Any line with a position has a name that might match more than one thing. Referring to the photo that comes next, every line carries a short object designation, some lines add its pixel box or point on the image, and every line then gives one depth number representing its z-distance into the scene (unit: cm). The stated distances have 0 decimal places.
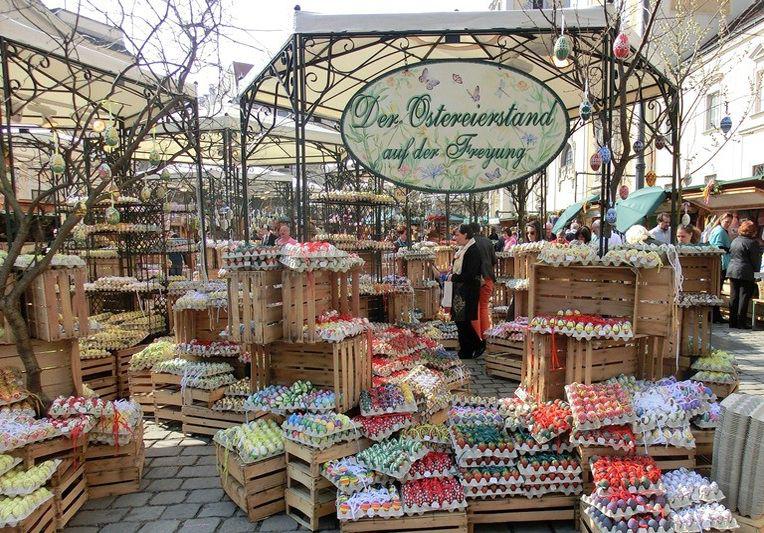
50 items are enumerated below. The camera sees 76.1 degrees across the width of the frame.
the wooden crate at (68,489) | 368
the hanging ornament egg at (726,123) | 765
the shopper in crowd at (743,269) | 941
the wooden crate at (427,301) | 998
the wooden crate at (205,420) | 525
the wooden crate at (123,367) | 668
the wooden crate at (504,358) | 702
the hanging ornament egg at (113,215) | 660
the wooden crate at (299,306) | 425
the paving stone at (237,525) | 367
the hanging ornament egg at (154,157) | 465
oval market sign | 419
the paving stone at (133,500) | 409
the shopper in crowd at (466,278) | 744
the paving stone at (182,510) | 388
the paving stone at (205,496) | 411
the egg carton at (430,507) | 335
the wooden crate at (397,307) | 860
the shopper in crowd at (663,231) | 845
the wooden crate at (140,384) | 617
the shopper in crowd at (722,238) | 1039
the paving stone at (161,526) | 366
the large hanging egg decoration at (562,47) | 362
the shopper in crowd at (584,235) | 820
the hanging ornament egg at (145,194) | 760
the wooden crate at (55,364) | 445
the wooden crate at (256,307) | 423
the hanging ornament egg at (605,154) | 390
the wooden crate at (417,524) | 335
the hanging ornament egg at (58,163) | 495
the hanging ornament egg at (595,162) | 468
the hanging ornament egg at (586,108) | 417
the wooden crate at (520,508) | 355
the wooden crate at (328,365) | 433
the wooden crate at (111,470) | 426
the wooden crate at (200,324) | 595
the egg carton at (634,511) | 306
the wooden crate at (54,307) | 425
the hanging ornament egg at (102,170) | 619
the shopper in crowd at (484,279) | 746
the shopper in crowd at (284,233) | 662
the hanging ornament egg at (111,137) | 416
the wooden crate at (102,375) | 635
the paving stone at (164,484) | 431
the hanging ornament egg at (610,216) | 398
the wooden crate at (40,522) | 322
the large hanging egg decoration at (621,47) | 350
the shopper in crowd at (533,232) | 902
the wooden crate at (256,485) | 380
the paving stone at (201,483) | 434
